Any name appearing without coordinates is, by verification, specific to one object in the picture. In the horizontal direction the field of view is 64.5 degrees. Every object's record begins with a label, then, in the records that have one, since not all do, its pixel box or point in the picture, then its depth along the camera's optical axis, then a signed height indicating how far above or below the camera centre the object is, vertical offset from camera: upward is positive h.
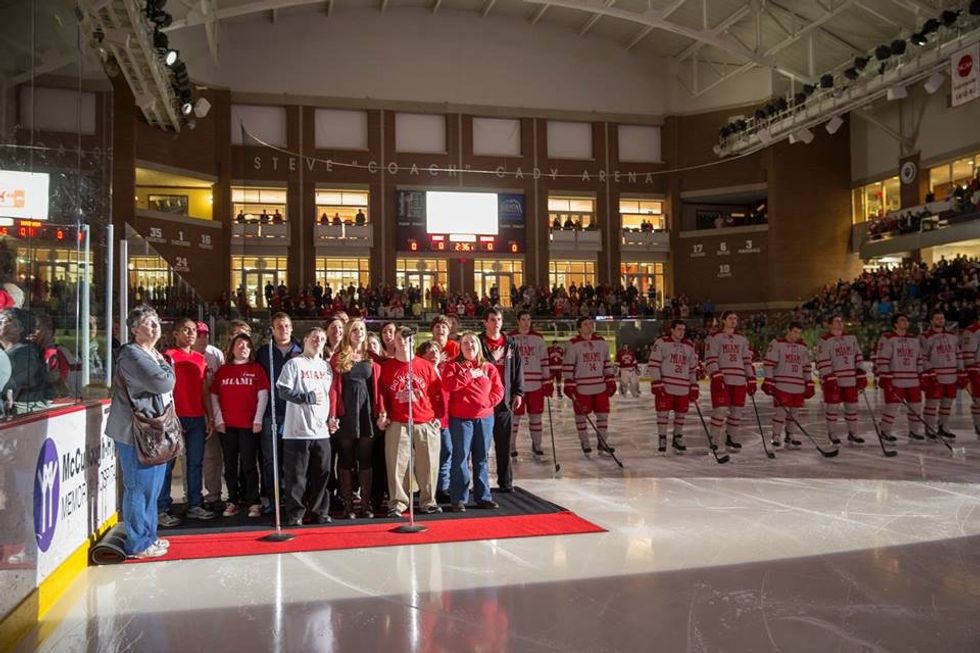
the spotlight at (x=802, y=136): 26.42 +6.98
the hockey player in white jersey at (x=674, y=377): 10.95 -0.53
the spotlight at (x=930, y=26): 18.99 +7.63
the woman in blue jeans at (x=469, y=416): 7.25 -0.69
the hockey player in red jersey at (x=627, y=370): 19.91 -0.77
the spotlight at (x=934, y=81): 20.41 +6.74
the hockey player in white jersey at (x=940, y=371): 11.73 -0.54
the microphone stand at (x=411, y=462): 6.31 -1.03
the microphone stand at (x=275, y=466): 6.09 -1.01
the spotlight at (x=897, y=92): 21.16 +6.70
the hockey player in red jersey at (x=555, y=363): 11.52 -0.33
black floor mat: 6.48 -1.55
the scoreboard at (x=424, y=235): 31.25 +4.34
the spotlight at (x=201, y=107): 24.31 +7.49
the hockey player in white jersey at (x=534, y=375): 10.83 -0.47
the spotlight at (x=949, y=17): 18.27 +7.54
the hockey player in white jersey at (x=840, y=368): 11.02 -0.44
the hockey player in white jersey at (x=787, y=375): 10.80 -0.52
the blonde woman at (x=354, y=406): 6.80 -0.55
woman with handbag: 5.29 -0.46
